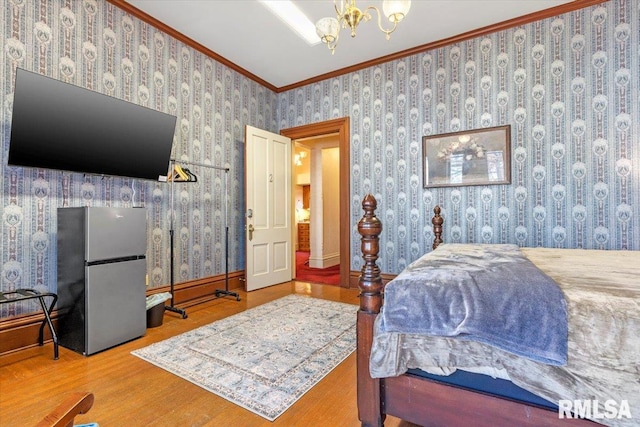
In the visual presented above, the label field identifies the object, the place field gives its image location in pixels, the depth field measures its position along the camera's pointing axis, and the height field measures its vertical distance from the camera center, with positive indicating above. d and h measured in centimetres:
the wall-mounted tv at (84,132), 217 +71
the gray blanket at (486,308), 107 -36
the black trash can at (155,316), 275 -88
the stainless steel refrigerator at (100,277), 222 -44
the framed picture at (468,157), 330 +63
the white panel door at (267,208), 408 +12
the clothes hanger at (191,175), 333 +47
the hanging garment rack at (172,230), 318 -13
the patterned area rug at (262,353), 172 -97
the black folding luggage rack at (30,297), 200 -52
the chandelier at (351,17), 199 +133
